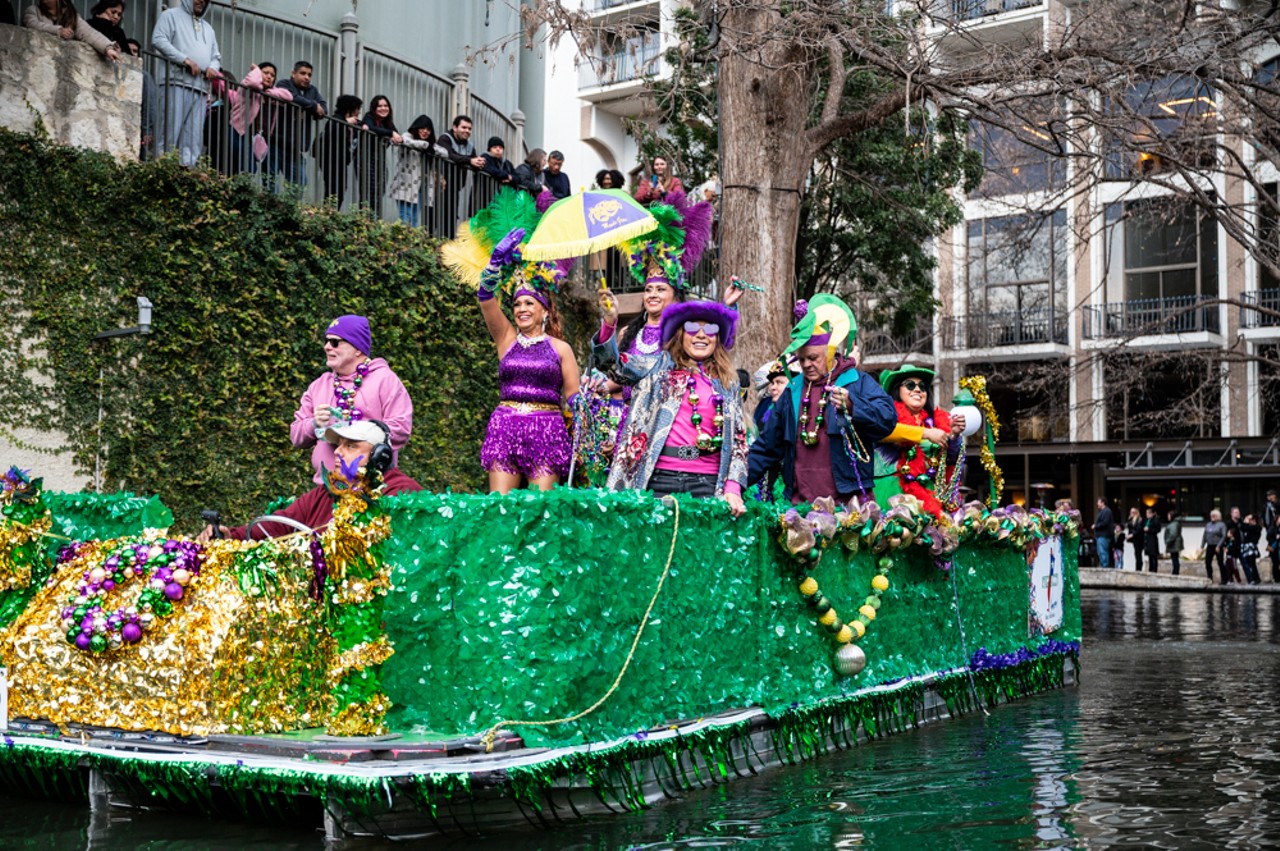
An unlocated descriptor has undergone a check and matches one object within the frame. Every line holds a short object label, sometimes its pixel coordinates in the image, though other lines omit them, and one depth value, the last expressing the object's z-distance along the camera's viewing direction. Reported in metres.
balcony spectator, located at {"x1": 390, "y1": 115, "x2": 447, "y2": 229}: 15.11
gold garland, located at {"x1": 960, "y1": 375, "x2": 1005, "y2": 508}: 10.26
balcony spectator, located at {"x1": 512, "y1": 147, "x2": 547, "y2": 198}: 15.87
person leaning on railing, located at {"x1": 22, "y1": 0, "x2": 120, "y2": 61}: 11.73
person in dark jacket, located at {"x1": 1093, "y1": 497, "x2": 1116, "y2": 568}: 31.09
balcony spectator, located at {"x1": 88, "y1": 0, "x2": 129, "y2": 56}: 12.20
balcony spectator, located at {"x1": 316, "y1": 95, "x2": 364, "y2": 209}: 14.26
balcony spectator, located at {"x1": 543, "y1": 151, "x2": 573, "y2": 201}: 16.06
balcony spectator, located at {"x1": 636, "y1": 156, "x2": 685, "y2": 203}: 10.37
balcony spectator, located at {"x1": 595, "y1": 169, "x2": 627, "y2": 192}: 15.96
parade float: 5.41
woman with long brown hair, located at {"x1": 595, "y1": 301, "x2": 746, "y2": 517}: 7.32
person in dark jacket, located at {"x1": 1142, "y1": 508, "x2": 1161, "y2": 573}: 29.56
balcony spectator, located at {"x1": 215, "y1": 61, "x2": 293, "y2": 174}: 13.17
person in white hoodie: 12.67
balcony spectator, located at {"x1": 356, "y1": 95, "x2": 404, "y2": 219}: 14.67
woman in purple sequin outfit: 8.24
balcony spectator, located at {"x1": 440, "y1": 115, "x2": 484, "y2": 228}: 15.56
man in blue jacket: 8.34
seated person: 5.55
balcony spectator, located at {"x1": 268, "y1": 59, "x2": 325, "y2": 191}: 13.76
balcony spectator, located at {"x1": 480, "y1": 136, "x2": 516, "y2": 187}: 15.89
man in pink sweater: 7.21
